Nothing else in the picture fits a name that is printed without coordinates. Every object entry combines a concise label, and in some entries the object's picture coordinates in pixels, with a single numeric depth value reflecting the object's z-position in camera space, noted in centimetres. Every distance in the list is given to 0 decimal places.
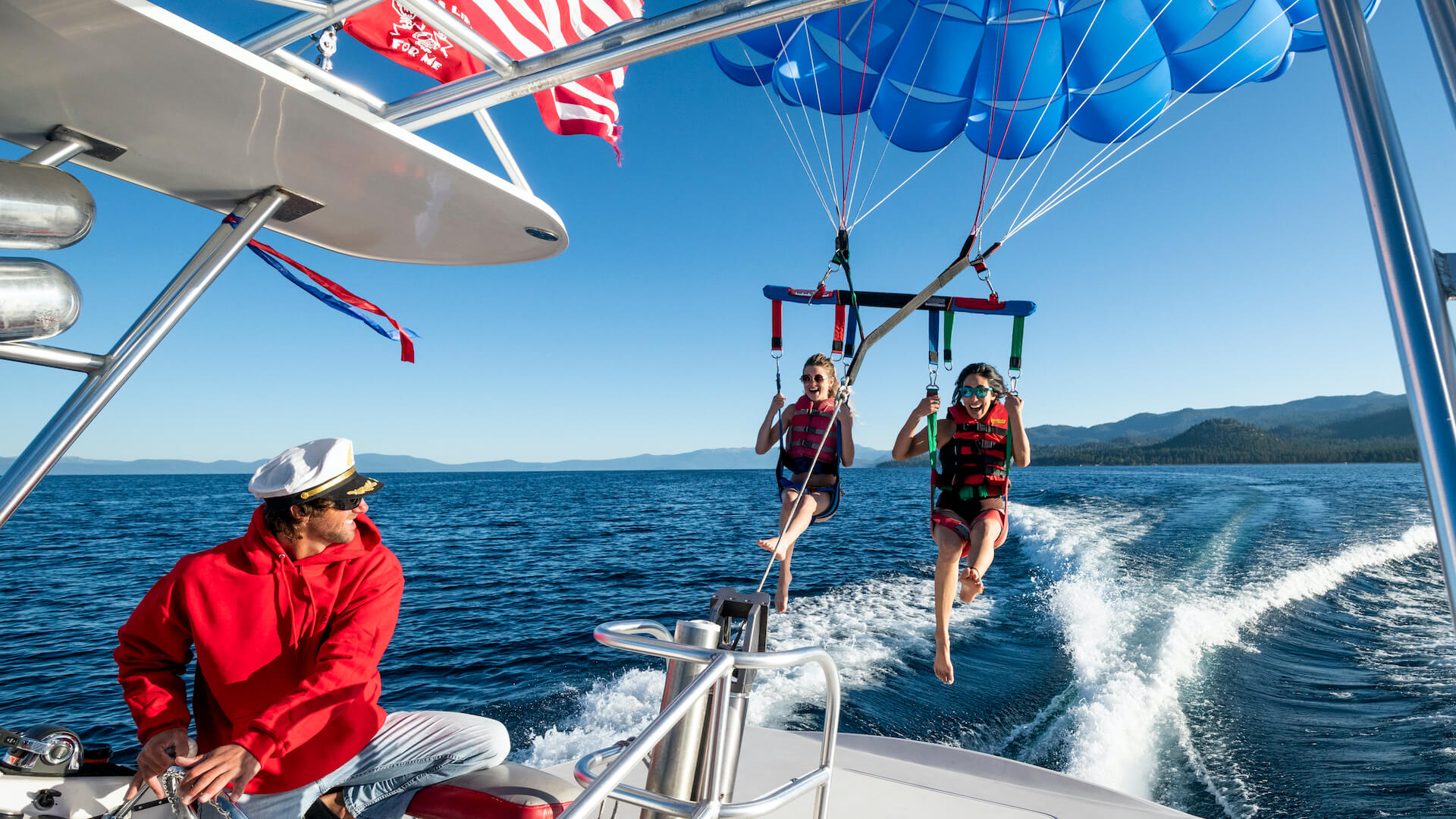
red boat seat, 195
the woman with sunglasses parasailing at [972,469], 418
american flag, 351
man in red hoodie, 177
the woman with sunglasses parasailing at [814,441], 479
